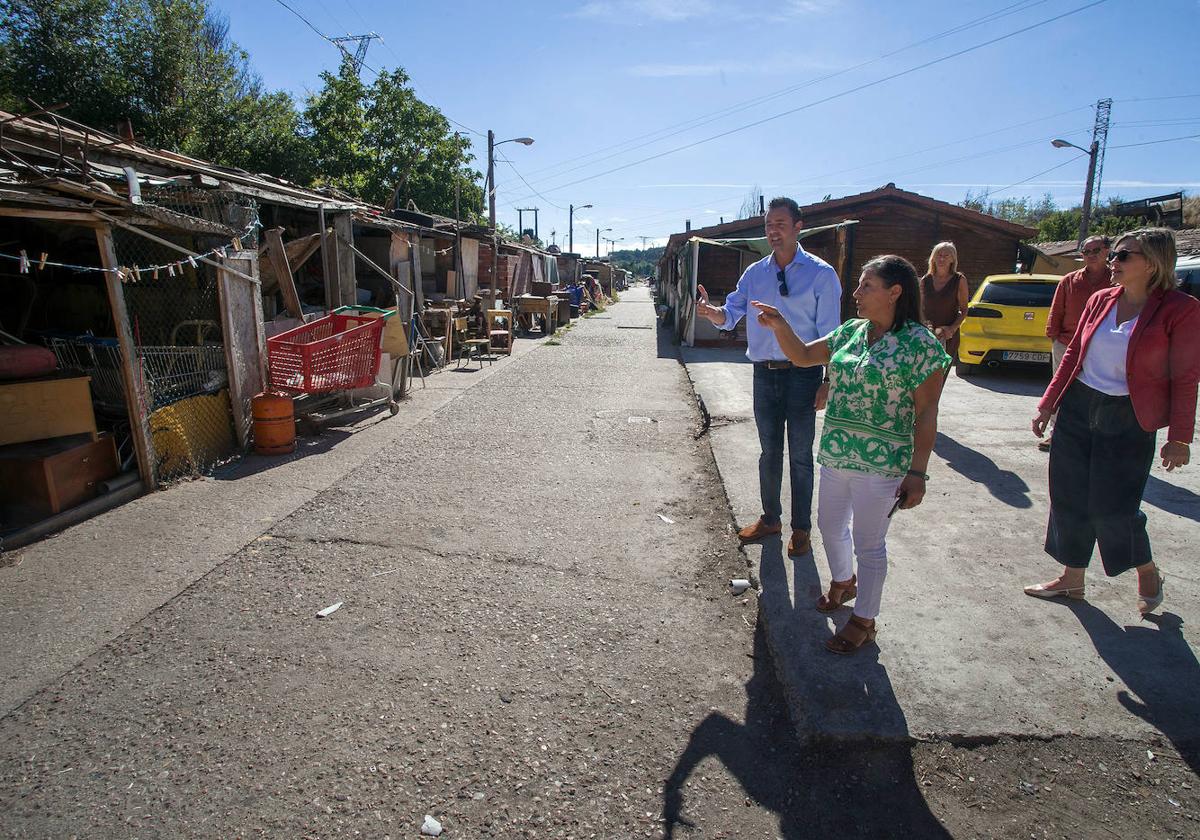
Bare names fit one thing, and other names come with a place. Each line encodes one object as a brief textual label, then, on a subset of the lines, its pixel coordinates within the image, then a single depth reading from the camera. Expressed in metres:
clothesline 4.25
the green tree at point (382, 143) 30.11
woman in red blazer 2.85
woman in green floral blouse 2.59
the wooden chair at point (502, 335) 14.30
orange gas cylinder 6.14
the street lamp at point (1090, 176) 21.78
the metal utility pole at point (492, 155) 24.11
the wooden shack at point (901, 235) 16.52
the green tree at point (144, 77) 19.50
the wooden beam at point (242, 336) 6.02
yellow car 9.50
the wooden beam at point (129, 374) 4.79
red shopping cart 6.56
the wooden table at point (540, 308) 18.72
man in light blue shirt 3.69
